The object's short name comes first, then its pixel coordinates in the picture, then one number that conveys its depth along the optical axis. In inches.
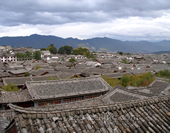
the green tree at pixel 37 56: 3695.9
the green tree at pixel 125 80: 1321.9
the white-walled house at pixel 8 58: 3416.8
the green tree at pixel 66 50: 4857.3
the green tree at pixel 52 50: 5049.2
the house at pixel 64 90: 733.9
